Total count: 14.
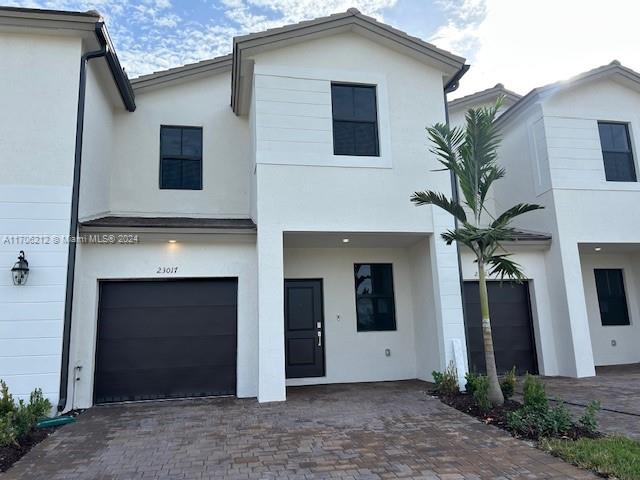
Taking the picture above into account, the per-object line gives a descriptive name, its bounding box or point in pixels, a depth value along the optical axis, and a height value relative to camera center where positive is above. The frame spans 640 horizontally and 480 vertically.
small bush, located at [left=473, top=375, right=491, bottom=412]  6.33 -1.23
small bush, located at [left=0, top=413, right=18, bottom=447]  4.99 -1.23
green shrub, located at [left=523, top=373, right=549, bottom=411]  5.75 -1.18
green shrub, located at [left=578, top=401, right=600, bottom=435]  5.18 -1.36
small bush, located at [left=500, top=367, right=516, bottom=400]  6.87 -1.21
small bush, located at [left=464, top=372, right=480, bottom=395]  7.02 -1.16
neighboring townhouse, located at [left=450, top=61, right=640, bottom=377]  9.38 +2.43
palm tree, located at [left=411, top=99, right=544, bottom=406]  6.59 +1.92
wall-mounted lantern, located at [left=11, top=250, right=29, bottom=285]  6.55 +0.86
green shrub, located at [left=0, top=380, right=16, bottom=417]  5.77 -1.01
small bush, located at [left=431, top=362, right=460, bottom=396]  7.49 -1.20
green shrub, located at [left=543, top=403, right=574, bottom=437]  5.22 -1.39
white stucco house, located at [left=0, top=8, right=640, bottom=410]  7.08 +1.85
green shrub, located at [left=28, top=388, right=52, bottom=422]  5.93 -1.09
